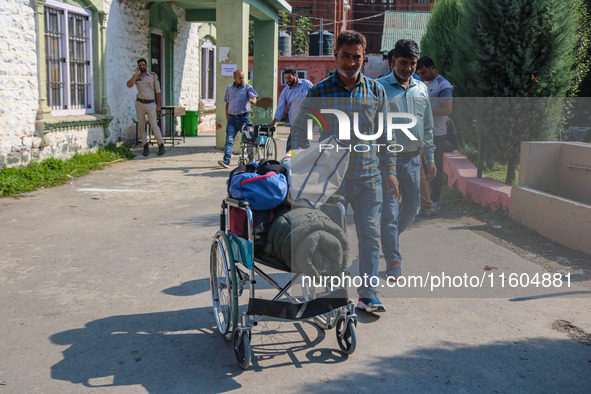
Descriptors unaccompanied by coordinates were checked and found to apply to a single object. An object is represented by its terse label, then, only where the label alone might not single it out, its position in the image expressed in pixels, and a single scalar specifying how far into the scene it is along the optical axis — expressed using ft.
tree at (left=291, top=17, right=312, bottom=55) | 140.77
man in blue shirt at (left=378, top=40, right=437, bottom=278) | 17.22
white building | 33.06
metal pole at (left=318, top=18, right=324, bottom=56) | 121.94
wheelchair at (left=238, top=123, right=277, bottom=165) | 36.99
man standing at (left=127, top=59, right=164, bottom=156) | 45.34
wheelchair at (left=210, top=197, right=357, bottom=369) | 11.95
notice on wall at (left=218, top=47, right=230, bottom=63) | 47.39
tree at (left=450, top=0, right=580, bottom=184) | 28.96
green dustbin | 61.86
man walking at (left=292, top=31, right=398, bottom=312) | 14.11
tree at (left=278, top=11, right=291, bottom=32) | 140.38
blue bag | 12.25
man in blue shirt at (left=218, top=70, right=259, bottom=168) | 39.17
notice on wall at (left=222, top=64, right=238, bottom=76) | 47.19
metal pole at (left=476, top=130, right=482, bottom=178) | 29.83
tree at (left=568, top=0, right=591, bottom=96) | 31.45
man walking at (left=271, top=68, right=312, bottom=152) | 32.58
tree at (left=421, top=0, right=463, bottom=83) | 48.34
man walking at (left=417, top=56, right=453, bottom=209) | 25.22
